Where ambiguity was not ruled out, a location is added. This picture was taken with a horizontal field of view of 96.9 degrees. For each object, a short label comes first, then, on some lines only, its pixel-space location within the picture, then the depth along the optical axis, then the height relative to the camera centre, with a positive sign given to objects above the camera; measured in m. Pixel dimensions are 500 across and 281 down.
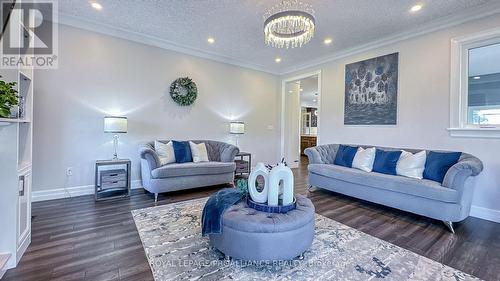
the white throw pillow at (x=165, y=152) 3.91 -0.25
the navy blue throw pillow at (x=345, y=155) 4.00 -0.27
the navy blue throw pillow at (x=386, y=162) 3.41 -0.32
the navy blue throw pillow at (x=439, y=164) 2.92 -0.29
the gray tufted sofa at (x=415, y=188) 2.54 -0.64
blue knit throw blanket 1.90 -0.63
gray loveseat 3.51 -0.58
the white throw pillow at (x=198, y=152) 4.27 -0.26
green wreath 4.55 +0.99
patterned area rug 1.74 -1.05
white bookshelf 1.77 -0.44
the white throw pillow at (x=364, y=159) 3.68 -0.31
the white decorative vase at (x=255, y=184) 2.08 -0.43
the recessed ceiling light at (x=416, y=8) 2.99 +1.84
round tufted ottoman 1.75 -0.78
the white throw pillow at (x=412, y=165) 3.11 -0.34
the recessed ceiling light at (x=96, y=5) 3.07 +1.86
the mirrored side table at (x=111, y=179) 3.48 -0.67
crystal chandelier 2.52 +1.41
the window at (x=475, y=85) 3.03 +0.83
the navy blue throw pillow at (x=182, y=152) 4.11 -0.25
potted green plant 1.60 +0.28
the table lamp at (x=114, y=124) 3.53 +0.21
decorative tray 1.98 -0.62
